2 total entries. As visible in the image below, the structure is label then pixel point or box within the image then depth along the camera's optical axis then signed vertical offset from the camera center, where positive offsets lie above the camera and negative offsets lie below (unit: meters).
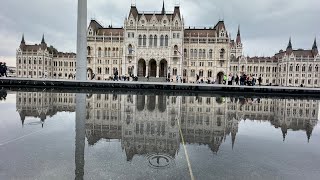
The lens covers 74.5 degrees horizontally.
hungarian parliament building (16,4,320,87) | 60.31 +11.98
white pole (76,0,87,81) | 22.05 +5.04
